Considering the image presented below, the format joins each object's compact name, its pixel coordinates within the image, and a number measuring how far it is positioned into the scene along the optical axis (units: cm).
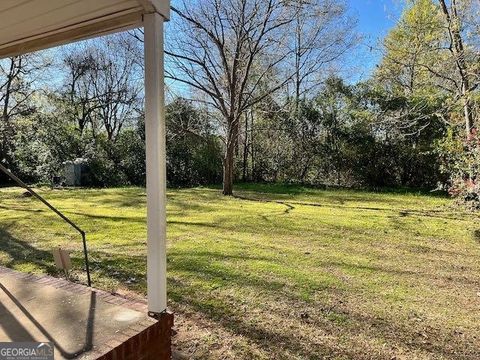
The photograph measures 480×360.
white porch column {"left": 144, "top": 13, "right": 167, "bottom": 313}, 200
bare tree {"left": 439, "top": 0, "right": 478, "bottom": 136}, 665
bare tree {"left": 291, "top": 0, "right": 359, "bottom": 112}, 923
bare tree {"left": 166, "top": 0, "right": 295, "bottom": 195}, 873
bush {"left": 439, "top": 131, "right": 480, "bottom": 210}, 686
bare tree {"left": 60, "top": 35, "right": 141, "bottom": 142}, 1488
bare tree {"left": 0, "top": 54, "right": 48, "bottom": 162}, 1212
